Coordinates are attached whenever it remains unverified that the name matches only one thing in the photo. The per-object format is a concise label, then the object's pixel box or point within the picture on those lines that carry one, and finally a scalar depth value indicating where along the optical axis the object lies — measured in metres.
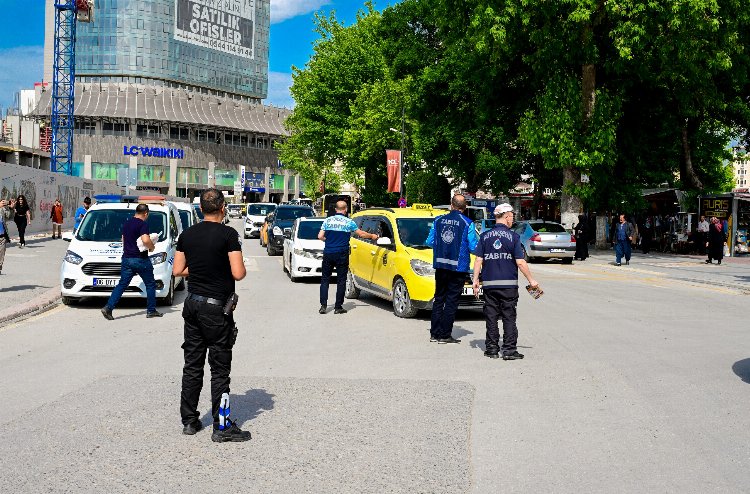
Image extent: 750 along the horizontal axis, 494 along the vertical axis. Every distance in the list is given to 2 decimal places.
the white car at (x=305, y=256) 18.55
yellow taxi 12.33
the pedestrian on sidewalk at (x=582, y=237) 30.30
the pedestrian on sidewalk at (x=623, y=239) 27.09
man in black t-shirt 5.68
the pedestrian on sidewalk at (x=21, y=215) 28.12
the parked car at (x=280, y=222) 28.17
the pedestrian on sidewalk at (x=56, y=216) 33.68
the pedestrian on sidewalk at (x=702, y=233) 32.19
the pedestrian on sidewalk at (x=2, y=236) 15.33
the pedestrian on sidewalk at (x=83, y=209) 24.22
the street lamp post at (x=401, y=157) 50.44
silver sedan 28.72
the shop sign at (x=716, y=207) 31.53
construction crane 78.38
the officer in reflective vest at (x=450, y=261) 10.16
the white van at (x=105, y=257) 13.26
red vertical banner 50.66
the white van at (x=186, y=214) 20.56
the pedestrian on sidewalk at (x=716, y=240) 27.28
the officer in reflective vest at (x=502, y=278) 9.05
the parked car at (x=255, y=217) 41.25
